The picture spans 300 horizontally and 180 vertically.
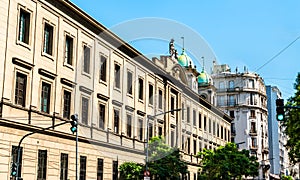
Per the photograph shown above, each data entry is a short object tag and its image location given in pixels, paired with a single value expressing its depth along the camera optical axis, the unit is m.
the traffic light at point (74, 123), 22.06
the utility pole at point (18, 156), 22.86
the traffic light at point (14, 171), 22.62
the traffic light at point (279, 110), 20.59
